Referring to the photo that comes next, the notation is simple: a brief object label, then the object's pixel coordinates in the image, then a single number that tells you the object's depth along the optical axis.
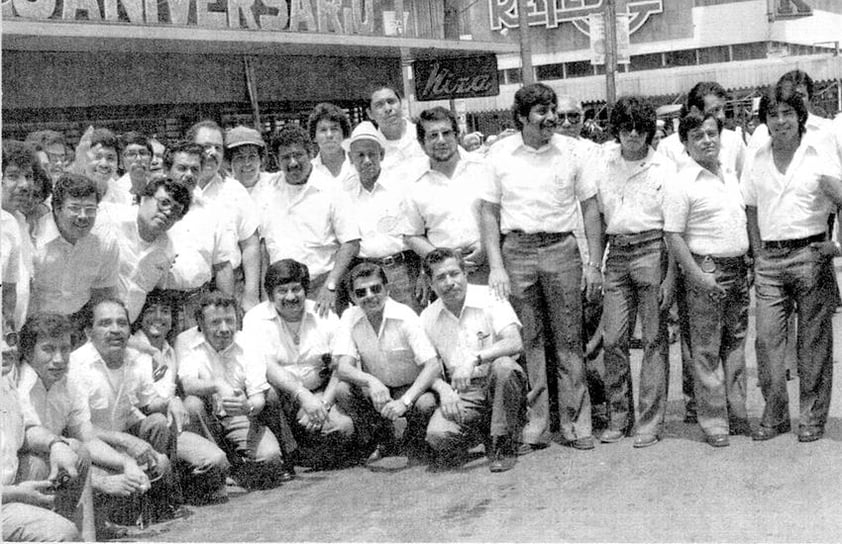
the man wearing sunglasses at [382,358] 5.88
